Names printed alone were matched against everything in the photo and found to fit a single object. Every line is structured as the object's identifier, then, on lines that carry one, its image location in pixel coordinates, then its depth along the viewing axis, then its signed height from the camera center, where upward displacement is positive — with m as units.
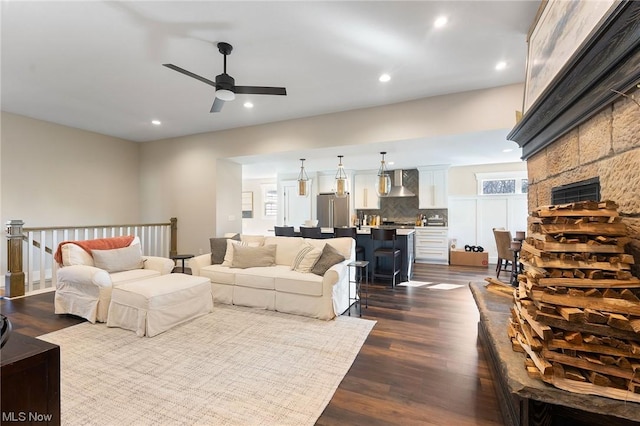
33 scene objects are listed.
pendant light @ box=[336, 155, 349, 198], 5.50 +0.60
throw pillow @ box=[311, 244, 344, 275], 3.50 -0.59
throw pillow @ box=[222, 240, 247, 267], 4.07 -0.58
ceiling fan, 2.74 +1.27
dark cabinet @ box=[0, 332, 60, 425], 0.86 -0.55
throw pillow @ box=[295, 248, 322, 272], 3.64 -0.62
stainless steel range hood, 7.59 +0.70
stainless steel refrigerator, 8.08 +0.09
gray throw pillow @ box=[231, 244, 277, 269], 3.95 -0.61
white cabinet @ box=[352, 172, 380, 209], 7.98 +0.67
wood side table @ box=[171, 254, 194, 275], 4.64 -0.72
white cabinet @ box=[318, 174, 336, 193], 8.27 +0.93
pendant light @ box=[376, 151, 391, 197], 5.24 +0.61
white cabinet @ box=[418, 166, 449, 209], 7.22 +0.73
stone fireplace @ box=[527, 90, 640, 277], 1.25 +0.31
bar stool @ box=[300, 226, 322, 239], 5.14 -0.34
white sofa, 3.27 -0.87
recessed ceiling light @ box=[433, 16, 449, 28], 2.40 +1.69
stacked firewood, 1.11 -0.39
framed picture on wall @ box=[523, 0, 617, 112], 1.44 +1.14
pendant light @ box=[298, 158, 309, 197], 5.96 +0.61
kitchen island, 5.09 -0.60
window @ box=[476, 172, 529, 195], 6.90 +0.81
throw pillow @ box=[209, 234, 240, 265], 4.23 -0.56
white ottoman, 2.80 -0.97
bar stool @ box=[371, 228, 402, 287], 4.68 -0.69
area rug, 1.74 -1.24
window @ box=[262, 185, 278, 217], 9.71 +0.52
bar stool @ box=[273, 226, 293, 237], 5.41 -0.34
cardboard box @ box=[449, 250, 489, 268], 6.49 -1.05
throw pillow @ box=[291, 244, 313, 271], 3.77 -0.56
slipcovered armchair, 3.13 -0.73
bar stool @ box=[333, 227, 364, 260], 4.78 -0.32
